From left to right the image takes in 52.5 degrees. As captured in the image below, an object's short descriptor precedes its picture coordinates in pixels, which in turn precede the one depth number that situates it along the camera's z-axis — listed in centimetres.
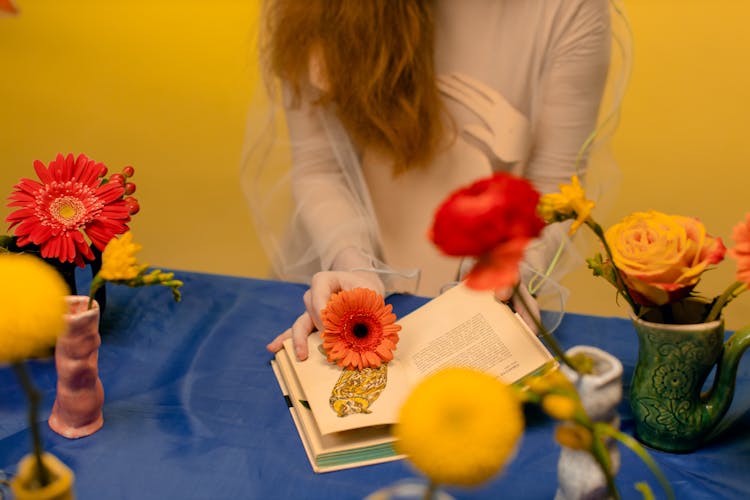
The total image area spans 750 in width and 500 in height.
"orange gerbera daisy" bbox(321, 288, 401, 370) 86
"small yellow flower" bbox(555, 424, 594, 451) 45
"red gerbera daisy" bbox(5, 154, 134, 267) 87
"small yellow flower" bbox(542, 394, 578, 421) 41
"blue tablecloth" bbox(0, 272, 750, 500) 71
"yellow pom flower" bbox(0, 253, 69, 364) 41
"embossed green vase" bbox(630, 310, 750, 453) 70
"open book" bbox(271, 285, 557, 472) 75
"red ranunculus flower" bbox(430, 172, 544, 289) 41
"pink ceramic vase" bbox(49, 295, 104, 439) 75
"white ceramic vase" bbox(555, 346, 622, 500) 55
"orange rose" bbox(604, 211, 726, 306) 66
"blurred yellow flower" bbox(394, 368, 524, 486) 36
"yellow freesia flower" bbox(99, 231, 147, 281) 64
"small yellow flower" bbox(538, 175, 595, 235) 58
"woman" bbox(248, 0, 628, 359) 124
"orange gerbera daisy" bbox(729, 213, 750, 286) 60
